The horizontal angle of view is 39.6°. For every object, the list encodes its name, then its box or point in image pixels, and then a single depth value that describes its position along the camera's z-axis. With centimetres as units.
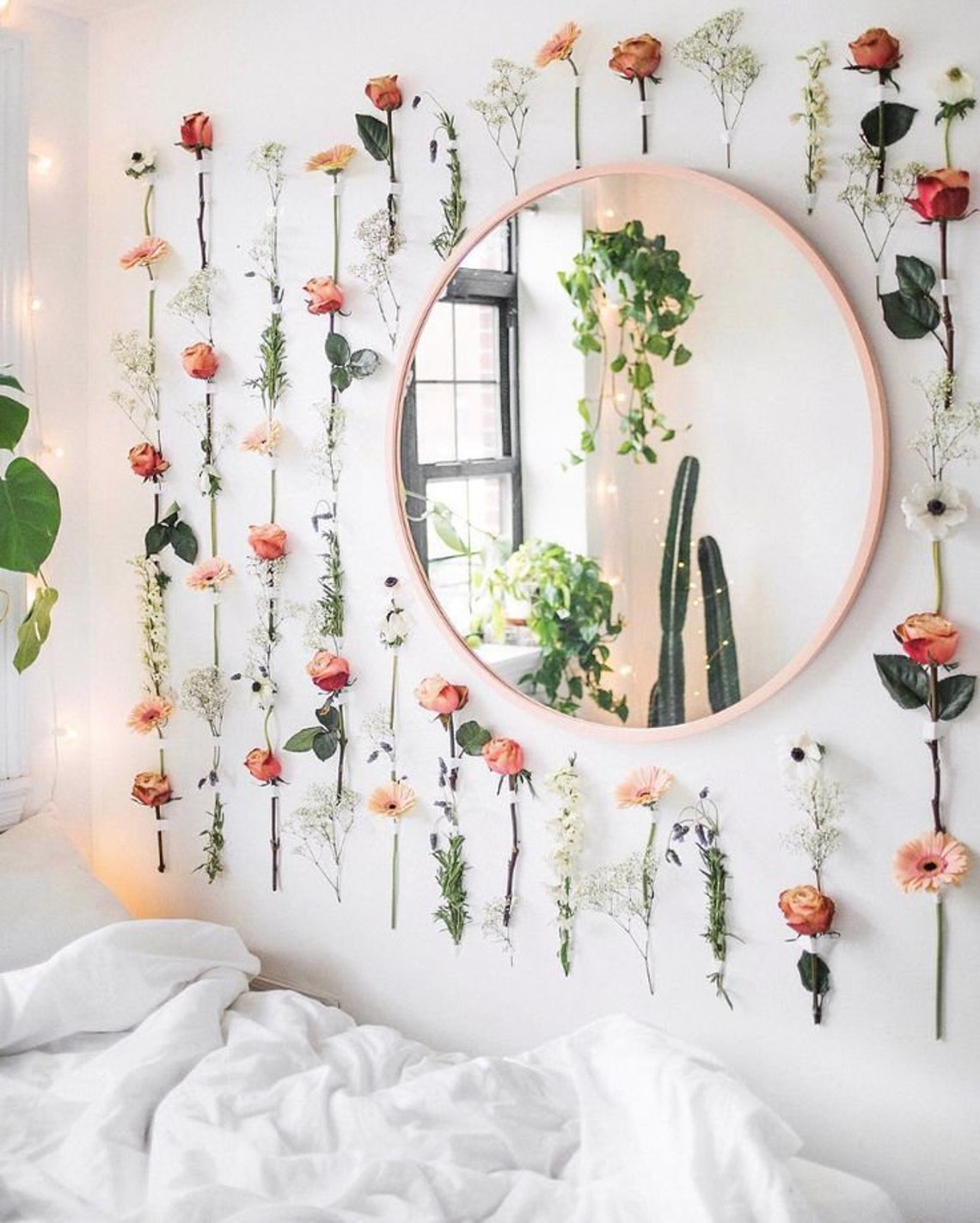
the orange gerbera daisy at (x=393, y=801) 259
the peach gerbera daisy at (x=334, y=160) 256
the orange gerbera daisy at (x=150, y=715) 295
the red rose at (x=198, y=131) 278
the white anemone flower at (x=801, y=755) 211
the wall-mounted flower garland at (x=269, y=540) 270
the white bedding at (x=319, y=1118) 178
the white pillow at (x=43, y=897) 259
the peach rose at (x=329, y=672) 262
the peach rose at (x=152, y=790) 296
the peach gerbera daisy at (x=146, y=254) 286
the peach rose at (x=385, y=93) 249
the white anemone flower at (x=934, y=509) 197
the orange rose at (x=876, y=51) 197
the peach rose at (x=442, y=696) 247
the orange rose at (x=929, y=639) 197
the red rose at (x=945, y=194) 192
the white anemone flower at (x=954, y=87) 193
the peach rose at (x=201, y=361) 278
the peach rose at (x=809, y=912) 210
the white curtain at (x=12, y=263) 287
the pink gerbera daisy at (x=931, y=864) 199
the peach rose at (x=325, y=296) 257
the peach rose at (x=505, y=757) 241
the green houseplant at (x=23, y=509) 261
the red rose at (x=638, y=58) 217
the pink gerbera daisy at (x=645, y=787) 227
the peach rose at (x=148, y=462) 290
